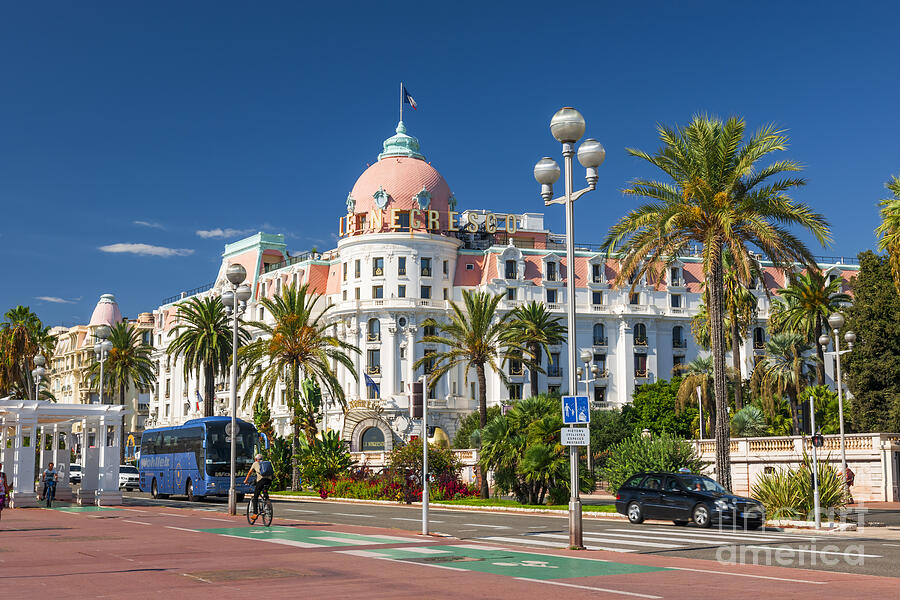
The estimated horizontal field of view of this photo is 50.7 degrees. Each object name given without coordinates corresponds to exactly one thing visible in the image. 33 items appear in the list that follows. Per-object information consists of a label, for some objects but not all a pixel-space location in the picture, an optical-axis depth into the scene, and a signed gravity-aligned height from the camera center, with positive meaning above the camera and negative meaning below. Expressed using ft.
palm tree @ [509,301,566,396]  194.70 +22.42
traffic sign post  54.03 -0.27
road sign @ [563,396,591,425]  54.70 +1.27
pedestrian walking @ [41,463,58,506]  120.47 -7.28
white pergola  109.70 -2.45
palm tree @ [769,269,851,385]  195.93 +26.54
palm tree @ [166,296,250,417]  203.41 +18.92
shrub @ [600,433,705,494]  104.78 -2.91
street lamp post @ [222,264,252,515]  92.43 +11.90
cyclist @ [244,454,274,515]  80.64 -4.14
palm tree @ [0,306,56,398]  228.22 +19.30
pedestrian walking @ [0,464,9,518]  80.43 -5.45
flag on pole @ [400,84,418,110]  275.80 +95.97
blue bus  130.93 -4.05
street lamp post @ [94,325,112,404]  128.36 +12.21
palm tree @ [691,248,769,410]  177.47 +23.33
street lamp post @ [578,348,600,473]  132.53 +10.22
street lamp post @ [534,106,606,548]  55.01 +15.42
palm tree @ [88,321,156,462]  254.68 +17.93
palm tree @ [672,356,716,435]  215.31 +10.63
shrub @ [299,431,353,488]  148.66 -5.22
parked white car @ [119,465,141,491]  199.72 -10.37
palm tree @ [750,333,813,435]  206.40 +13.14
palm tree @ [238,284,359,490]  171.42 +14.46
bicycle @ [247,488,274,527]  79.10 -6.79
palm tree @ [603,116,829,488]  98.02 +22.75
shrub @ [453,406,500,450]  230.68 +0.11
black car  76.59 -5.90
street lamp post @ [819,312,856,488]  91.97 +10.44
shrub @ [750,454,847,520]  82.02 -5.19
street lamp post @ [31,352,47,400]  140.89 +8.66
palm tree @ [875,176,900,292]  121.70 +27.32
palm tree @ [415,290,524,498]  169.68 +16.87
